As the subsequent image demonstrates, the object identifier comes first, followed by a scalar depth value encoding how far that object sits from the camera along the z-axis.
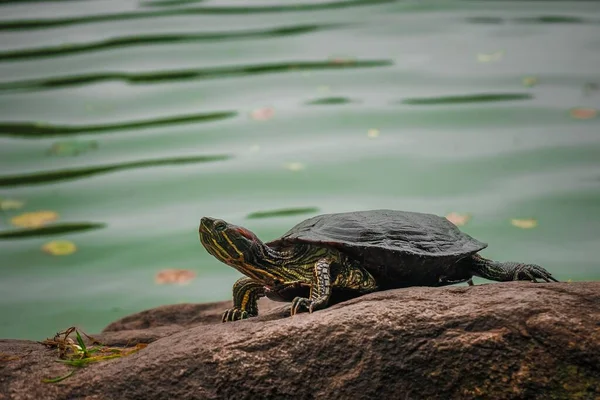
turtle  3.24
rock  2.74
